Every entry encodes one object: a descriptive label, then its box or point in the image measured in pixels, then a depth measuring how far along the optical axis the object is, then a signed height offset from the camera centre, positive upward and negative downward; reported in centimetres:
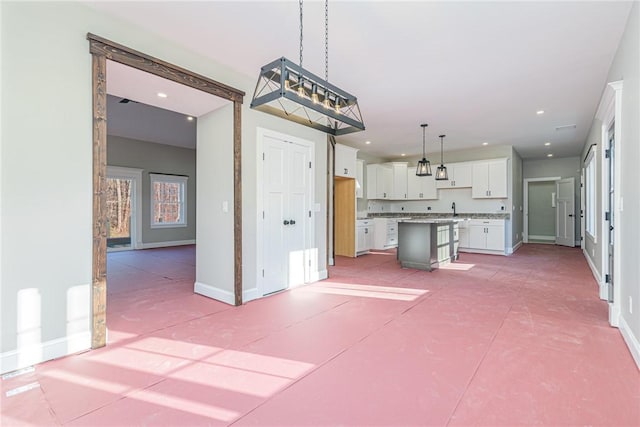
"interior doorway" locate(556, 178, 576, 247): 925 -3
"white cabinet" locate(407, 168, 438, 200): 857 +71
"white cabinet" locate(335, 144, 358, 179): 665 +116
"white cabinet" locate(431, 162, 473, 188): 796 +98
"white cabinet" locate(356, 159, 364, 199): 754 +92
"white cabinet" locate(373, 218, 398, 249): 807 -53
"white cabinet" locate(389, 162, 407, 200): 882 +94
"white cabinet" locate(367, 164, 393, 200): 839 +89
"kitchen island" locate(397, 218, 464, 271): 543 -57
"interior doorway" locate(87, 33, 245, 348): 247 +32
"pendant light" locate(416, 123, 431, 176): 580 +82
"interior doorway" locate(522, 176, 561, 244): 1002 +4
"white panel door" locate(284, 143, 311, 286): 429 -1
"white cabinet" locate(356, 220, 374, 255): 727 -55
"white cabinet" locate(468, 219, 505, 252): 735 -54
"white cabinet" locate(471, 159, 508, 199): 746 +82
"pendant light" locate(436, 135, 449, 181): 629 +80
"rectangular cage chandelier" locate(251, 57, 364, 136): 193 +87
